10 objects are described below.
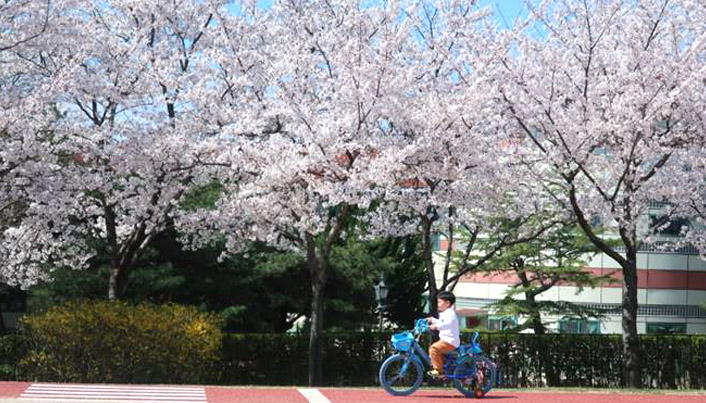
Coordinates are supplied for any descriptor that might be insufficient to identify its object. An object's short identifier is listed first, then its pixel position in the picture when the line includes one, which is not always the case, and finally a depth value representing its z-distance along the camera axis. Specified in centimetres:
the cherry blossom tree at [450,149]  2094
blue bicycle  1452
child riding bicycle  1430
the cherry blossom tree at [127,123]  2142
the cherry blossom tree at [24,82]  1953
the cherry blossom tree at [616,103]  2081
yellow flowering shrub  1852
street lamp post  3100
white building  4547
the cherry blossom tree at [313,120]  2020
